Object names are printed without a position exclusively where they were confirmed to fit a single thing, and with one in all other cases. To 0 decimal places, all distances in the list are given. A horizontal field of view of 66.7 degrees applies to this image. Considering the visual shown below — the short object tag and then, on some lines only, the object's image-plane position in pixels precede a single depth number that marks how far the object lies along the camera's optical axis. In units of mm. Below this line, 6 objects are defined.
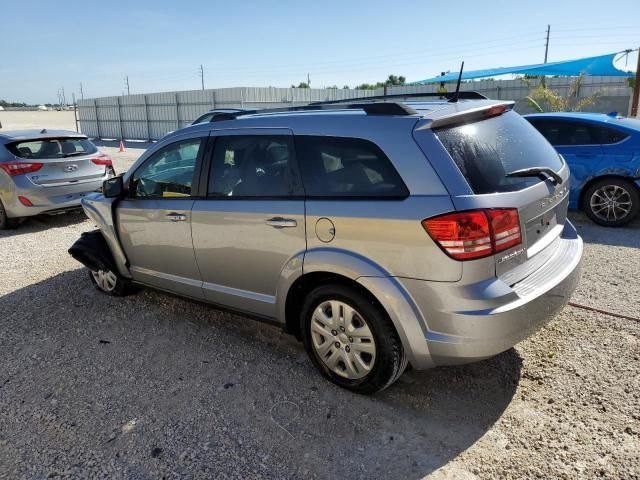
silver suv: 2539
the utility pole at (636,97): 12742
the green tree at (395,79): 68244
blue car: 6484
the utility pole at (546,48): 60656
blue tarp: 17941
